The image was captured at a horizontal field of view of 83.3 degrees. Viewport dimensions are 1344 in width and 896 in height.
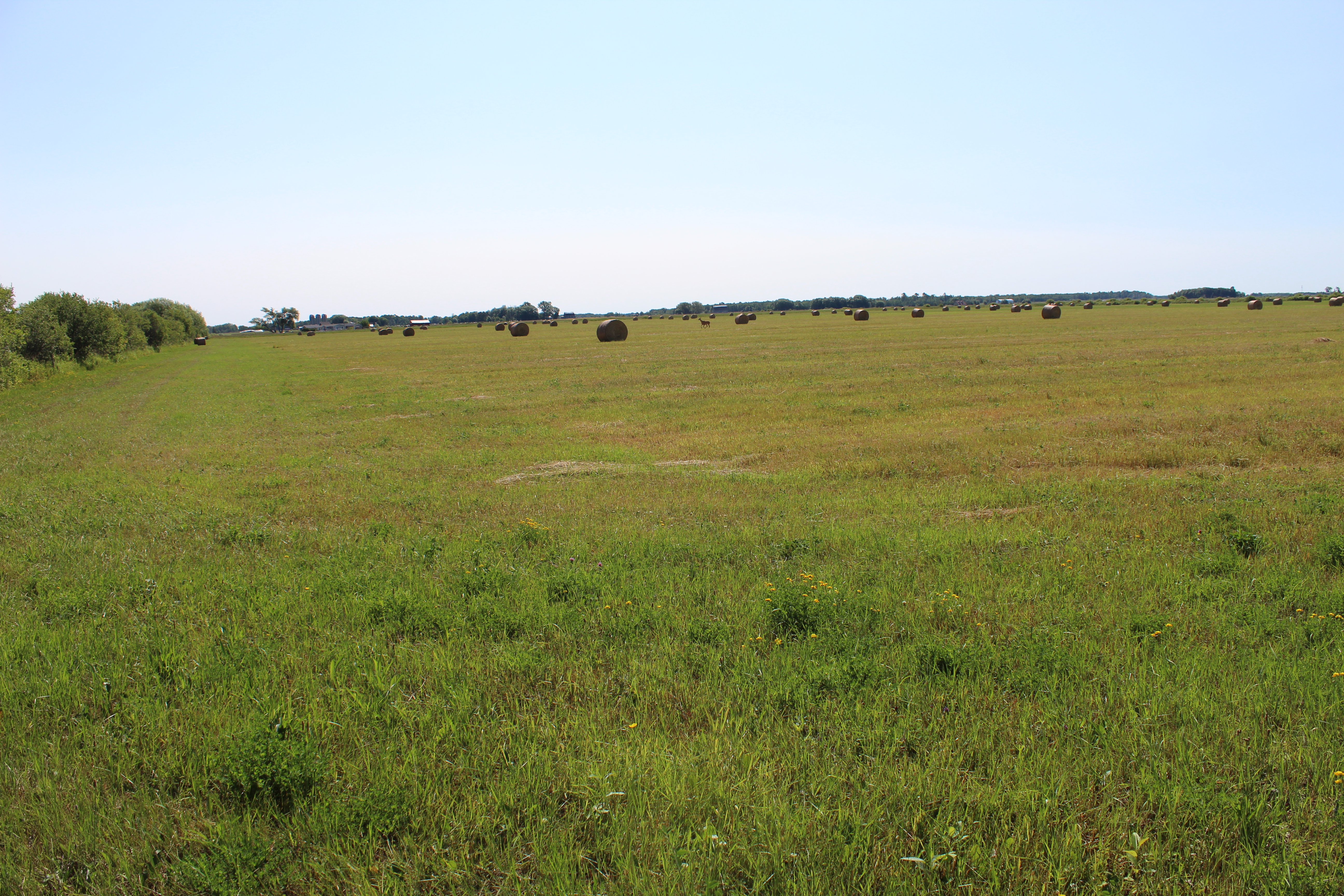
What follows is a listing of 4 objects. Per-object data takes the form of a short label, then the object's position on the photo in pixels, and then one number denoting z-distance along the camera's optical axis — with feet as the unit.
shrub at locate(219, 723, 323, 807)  13.02
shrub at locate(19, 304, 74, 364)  147.54
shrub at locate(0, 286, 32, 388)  120.78
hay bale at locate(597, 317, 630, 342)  216.54
